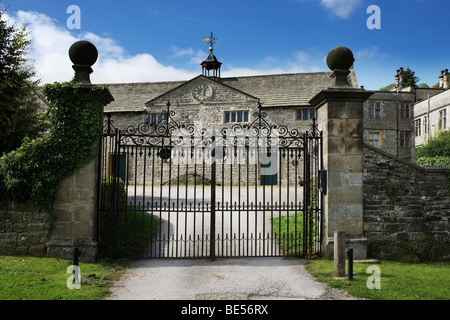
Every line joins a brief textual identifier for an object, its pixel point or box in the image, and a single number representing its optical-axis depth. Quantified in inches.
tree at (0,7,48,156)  437.7
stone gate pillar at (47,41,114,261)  258.5
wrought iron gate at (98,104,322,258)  270.5
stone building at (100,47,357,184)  1027.9
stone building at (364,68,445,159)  1246.9
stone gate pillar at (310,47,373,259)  271.3
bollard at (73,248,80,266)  211.6
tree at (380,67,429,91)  1739.4
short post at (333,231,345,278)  229.6
